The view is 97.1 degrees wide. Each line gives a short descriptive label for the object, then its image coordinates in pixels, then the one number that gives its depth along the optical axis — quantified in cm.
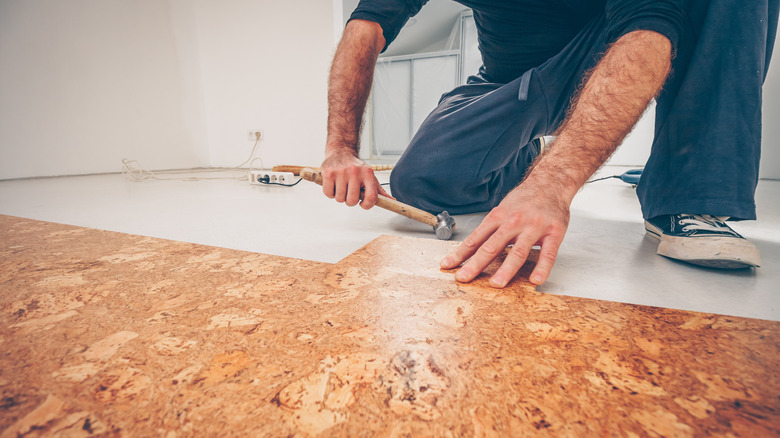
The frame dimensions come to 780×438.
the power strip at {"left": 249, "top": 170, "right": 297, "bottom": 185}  234
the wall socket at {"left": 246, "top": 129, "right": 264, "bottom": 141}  362
